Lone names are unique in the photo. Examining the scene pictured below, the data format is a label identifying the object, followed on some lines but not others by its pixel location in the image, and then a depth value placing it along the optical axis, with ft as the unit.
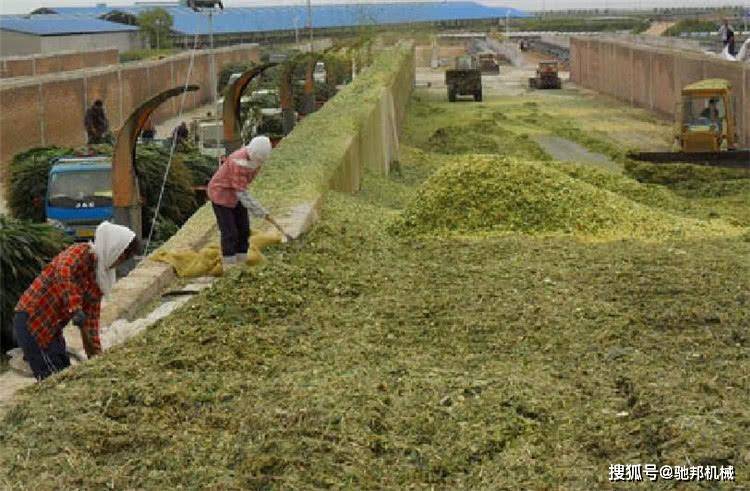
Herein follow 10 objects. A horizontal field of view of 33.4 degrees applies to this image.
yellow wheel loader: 95.45
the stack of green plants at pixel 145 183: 63.31
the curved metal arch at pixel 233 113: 71.67
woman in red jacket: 39.19
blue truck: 61.87
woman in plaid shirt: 26.58
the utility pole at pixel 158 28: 276.57
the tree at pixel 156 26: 279.08
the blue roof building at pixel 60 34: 208.99
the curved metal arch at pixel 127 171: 47.29
